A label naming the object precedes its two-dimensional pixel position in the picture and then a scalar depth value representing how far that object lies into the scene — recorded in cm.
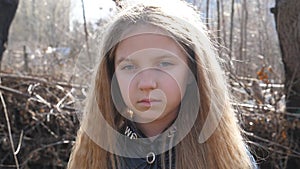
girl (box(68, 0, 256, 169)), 130
